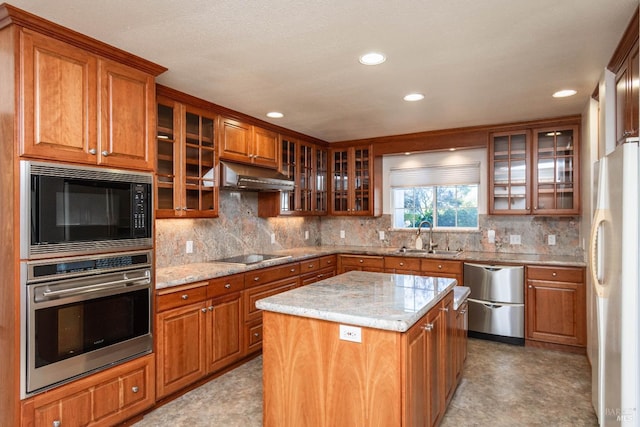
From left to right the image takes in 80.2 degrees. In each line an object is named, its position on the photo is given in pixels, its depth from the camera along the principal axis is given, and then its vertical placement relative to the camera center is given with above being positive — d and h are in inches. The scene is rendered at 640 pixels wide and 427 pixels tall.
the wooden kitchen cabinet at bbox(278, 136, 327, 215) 183.5 +20.6
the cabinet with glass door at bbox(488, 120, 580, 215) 162.7 +19.5
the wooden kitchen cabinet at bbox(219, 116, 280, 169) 145.4 +30.0
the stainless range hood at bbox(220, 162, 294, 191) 140.3 +14.7
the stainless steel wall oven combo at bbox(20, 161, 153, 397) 78.1 -12.3
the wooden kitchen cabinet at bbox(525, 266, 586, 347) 148.3 -36.4
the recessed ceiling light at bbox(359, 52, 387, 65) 96.3 +40.8
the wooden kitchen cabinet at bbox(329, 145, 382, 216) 207.8 +18.7
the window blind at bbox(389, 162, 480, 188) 191.6 +21.0
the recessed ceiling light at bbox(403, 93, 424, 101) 129.1 +41.1
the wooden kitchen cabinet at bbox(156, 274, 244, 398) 108.7 -36.0
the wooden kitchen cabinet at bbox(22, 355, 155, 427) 79.8 -42.3
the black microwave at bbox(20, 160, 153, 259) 78.0 +1.5
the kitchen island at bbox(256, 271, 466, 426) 70.7 -28.7
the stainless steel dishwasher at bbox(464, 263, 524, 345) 158.1 -37.1
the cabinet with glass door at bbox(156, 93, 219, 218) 121.7 +18.6
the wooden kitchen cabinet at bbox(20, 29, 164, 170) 77.9 +25.3
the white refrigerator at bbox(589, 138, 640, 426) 67.9 -13.1
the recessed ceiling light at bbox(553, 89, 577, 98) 126.7 +41.2
